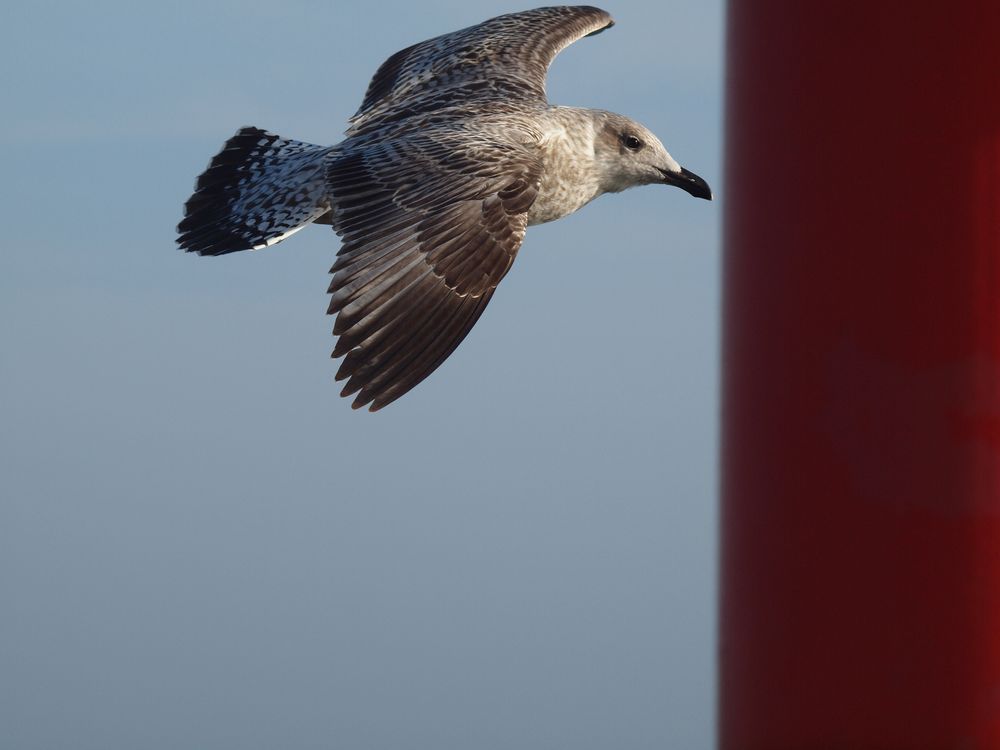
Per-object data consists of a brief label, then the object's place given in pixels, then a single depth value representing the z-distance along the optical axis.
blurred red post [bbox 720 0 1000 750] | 9.16
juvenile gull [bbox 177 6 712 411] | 10.66
